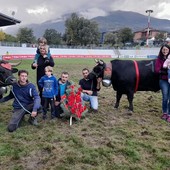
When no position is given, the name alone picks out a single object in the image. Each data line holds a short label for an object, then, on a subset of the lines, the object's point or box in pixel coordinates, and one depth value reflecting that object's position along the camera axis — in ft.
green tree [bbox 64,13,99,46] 130.50
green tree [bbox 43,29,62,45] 155.68
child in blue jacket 11.30
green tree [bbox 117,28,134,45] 150.09
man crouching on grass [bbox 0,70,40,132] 10.50
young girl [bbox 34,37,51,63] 11.72
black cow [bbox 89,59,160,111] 12.69
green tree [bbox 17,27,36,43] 152.32
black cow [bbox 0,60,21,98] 10.52
